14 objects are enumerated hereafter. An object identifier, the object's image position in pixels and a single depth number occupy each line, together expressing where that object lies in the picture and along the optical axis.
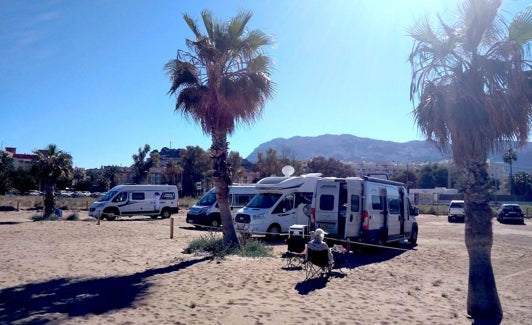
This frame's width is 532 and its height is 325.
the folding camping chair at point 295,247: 12.58
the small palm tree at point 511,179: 75.30
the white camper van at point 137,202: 29.27
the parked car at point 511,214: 36.62
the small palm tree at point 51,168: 27.23
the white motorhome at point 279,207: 19.33
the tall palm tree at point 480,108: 7.58
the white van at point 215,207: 24.22
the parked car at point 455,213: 37.02
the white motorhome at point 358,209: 15.14
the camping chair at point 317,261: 10.46
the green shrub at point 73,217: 28.19
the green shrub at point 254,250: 13.63
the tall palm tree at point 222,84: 13.90
